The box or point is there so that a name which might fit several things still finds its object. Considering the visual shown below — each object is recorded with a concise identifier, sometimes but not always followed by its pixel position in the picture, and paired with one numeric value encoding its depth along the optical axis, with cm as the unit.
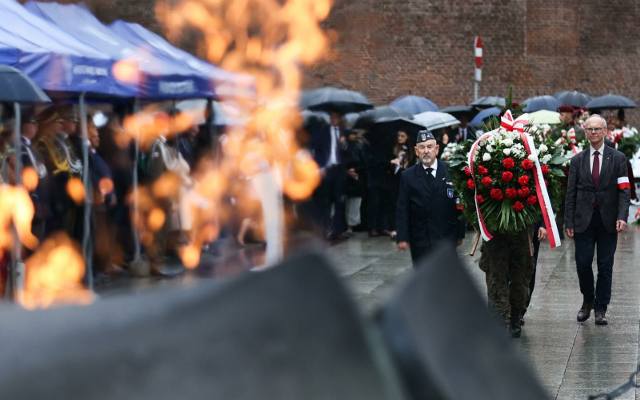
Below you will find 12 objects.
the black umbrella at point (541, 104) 2934
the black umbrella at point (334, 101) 2286
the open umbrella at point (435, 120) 2383
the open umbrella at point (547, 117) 2430
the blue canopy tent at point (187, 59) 1758
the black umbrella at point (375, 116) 2306
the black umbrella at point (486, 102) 3048
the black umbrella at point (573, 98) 3186
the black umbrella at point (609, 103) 3170
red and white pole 3113
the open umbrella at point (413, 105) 2758
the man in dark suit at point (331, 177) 2117
